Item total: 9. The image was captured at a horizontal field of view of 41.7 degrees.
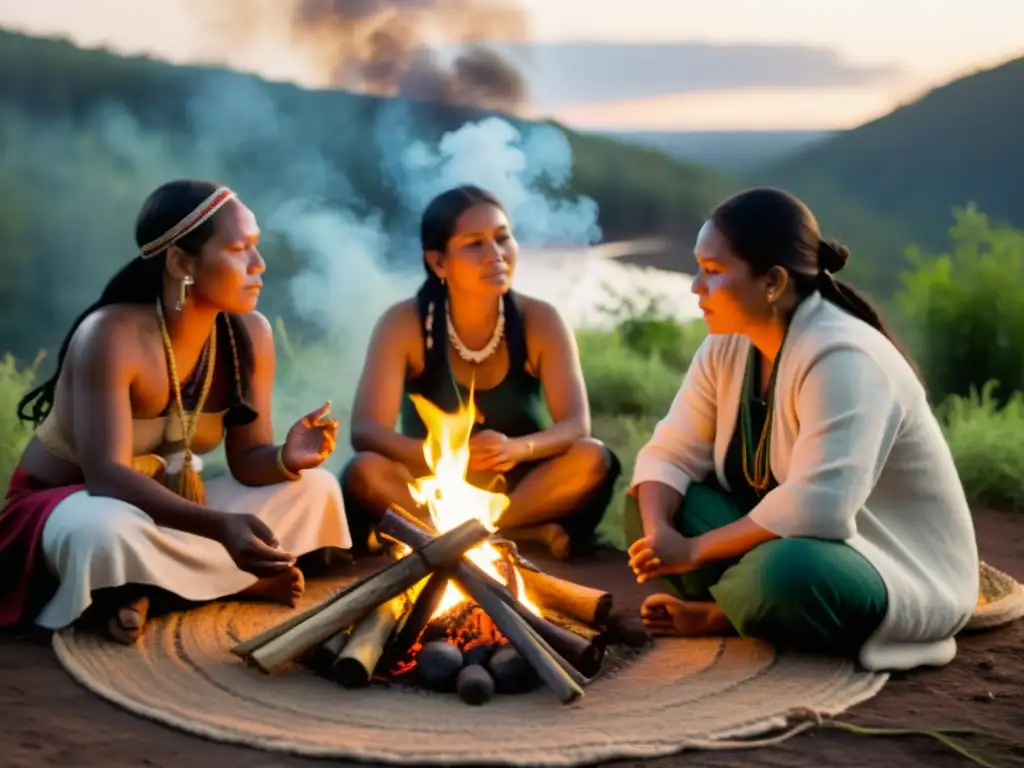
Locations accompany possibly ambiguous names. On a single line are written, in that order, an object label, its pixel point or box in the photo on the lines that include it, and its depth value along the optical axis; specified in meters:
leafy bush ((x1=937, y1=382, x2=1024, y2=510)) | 6.93
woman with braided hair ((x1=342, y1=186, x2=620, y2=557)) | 5.53
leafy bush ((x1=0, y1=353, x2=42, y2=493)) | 6.68
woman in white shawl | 4.01
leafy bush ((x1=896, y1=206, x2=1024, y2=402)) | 8.43
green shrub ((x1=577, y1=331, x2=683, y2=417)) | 8.80
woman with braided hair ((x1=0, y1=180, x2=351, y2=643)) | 4.39
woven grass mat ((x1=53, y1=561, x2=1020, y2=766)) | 3.49
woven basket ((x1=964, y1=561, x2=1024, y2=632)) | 4.56
